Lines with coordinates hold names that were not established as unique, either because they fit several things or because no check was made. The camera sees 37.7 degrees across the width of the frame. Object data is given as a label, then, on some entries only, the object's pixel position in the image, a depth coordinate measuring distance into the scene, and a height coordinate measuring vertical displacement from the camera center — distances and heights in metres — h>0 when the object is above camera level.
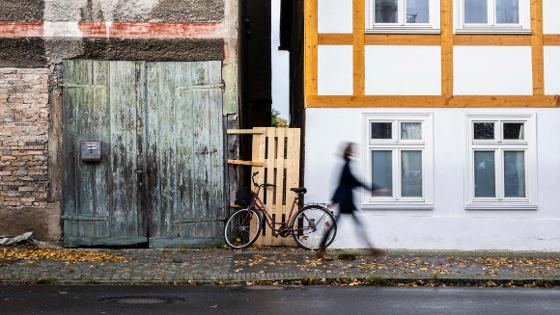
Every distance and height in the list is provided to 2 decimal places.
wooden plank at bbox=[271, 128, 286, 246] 14.73 -0.13
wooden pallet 14.71 +0.03
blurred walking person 13.06 -0.37
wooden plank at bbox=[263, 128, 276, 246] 14.70 +0.00
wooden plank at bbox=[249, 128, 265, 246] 14.70 +0.34
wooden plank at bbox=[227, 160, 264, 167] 14.60 +0.14
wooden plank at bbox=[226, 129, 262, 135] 14.61 +0.70
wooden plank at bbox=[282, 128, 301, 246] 14.73 +0.08
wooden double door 14.59 +0.26
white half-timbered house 14.61 +0.80
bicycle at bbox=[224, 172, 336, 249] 14.30 -0.94
